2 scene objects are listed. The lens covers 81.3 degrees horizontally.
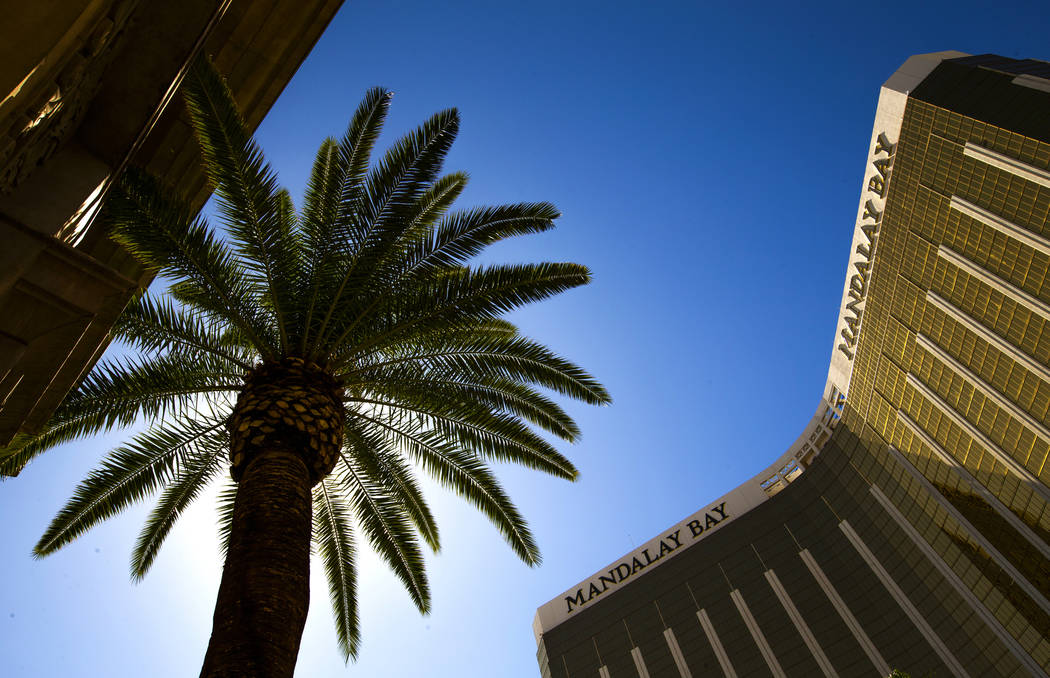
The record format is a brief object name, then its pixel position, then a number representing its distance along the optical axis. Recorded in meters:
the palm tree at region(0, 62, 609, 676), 7.21
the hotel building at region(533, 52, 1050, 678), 32.09
